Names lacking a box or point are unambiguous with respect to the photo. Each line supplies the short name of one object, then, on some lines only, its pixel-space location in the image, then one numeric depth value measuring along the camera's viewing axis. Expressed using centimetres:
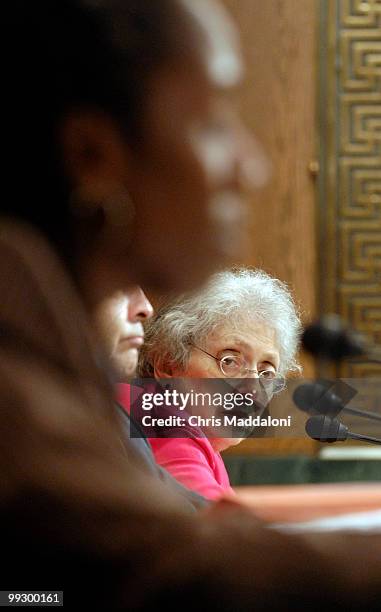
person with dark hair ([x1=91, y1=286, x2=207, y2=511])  372
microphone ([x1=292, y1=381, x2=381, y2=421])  419
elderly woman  431
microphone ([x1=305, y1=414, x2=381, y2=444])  416
